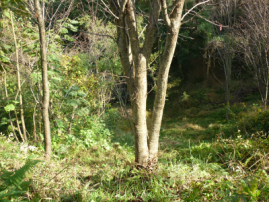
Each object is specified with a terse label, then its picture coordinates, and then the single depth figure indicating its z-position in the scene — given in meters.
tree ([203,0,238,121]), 8.52
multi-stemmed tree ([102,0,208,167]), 2.49
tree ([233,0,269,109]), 7.14
